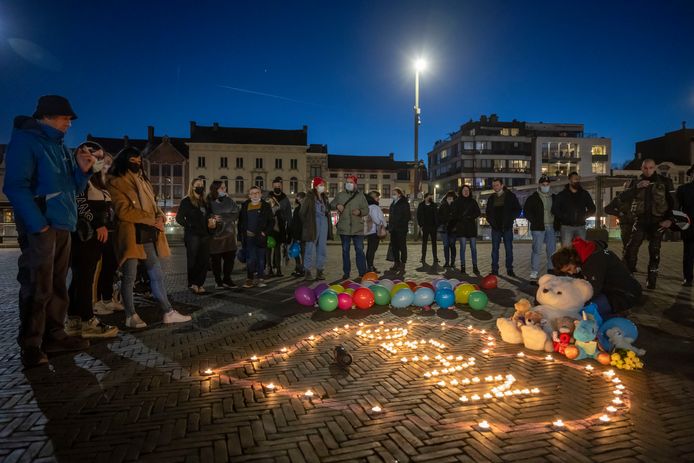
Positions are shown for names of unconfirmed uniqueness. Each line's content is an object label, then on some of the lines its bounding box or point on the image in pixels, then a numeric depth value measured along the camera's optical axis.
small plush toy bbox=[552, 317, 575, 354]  4.40
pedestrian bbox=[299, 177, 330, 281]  9.57
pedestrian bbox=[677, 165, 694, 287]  8.20
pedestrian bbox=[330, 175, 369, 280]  9.54
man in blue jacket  4.00
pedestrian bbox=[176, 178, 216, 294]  7.77
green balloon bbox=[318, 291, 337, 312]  6.33
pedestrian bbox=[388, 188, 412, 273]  11.01
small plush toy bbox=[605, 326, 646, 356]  4.23
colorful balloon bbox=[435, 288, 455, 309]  6.49
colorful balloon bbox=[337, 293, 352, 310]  6.39
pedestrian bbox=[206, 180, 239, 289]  8.31
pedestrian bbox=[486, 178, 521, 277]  9.75
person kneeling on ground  4.74
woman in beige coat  5.28
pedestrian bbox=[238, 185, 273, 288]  9.05
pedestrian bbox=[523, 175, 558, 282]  9.41
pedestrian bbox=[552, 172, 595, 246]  8.75
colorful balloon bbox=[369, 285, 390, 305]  6.59
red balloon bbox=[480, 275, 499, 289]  7.85
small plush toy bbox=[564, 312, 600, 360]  4.25
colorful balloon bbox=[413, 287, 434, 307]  6.39
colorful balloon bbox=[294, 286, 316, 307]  6.63
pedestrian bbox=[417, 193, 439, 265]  11.92
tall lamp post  21.56
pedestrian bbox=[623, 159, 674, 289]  7.94
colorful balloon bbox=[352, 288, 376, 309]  6.43
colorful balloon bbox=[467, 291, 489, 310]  6.30
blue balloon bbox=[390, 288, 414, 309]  6.41
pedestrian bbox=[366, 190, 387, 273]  10.39
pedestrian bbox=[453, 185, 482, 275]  10.33
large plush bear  4.49
